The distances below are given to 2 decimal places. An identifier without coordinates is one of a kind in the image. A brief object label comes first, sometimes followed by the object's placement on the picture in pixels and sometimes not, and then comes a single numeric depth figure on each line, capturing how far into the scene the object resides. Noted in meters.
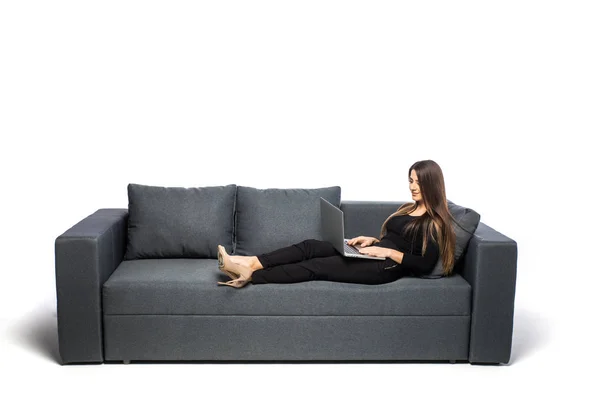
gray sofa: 4.65
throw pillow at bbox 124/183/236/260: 5.32
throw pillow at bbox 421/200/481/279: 4.89
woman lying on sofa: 4.79
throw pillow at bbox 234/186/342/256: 5.43
